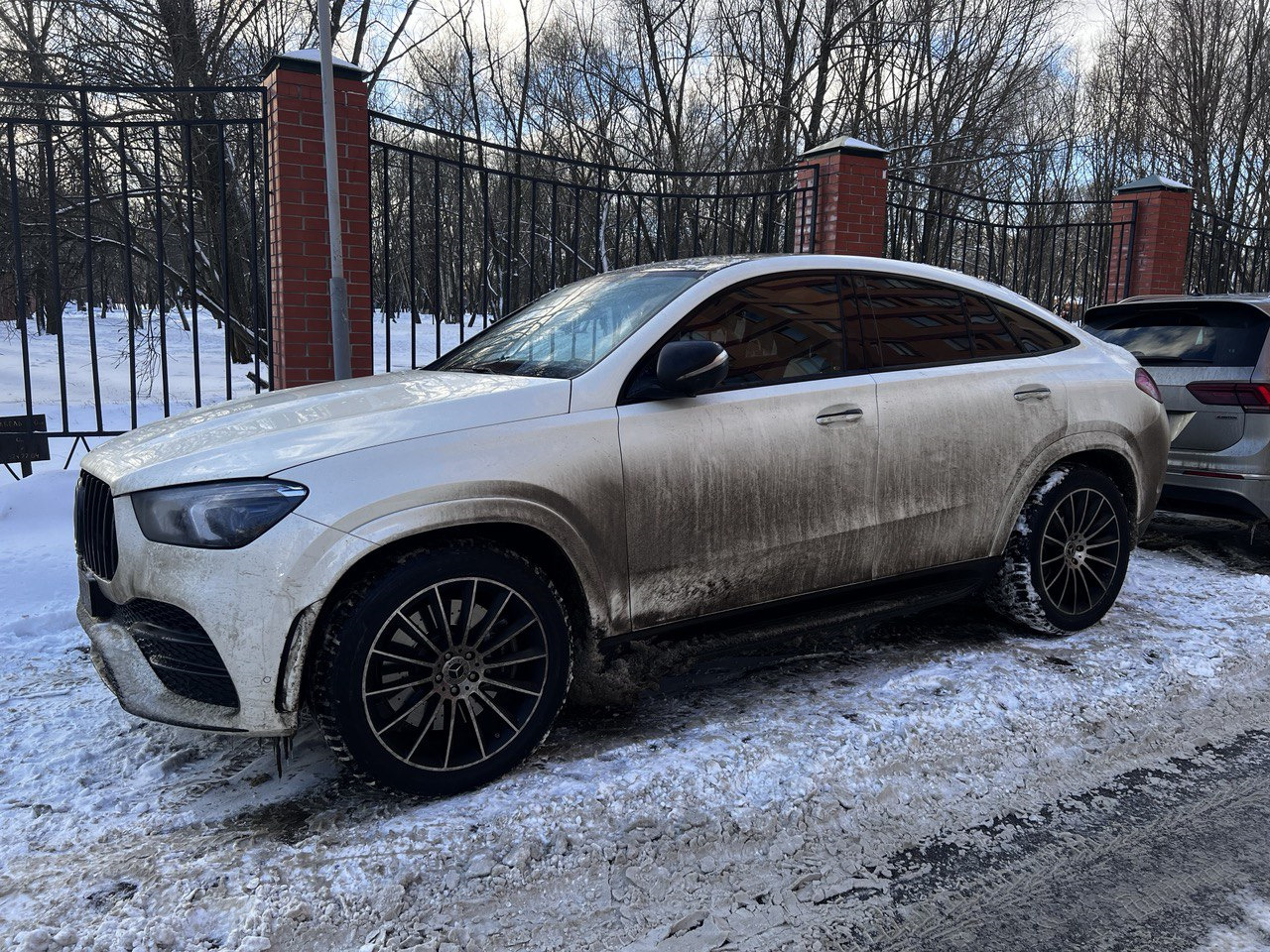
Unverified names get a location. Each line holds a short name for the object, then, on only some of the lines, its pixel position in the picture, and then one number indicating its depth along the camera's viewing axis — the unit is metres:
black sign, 6.46
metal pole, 6.00
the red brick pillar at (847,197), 8.90
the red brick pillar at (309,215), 6.19
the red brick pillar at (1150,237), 11.77
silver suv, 5.33
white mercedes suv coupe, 2.66
